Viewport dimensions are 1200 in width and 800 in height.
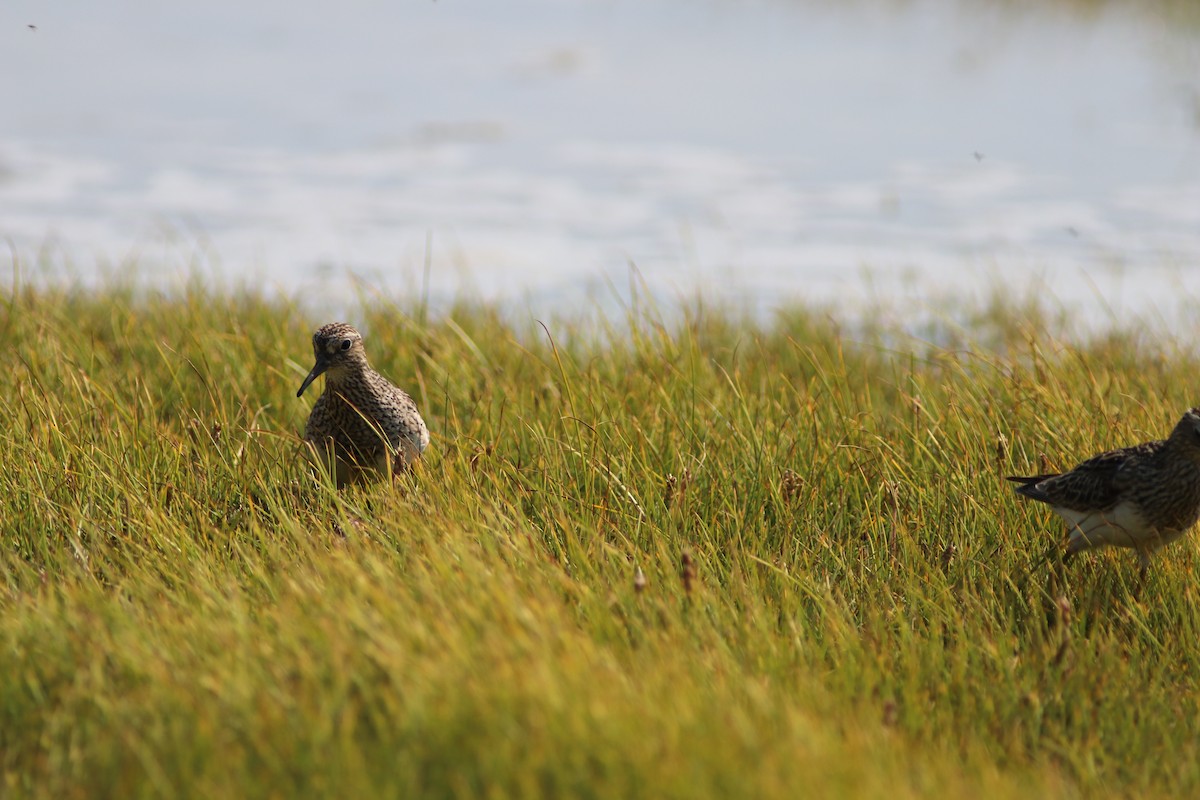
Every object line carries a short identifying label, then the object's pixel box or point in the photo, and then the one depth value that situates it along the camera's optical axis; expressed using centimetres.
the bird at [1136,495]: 1109
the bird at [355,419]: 1267
